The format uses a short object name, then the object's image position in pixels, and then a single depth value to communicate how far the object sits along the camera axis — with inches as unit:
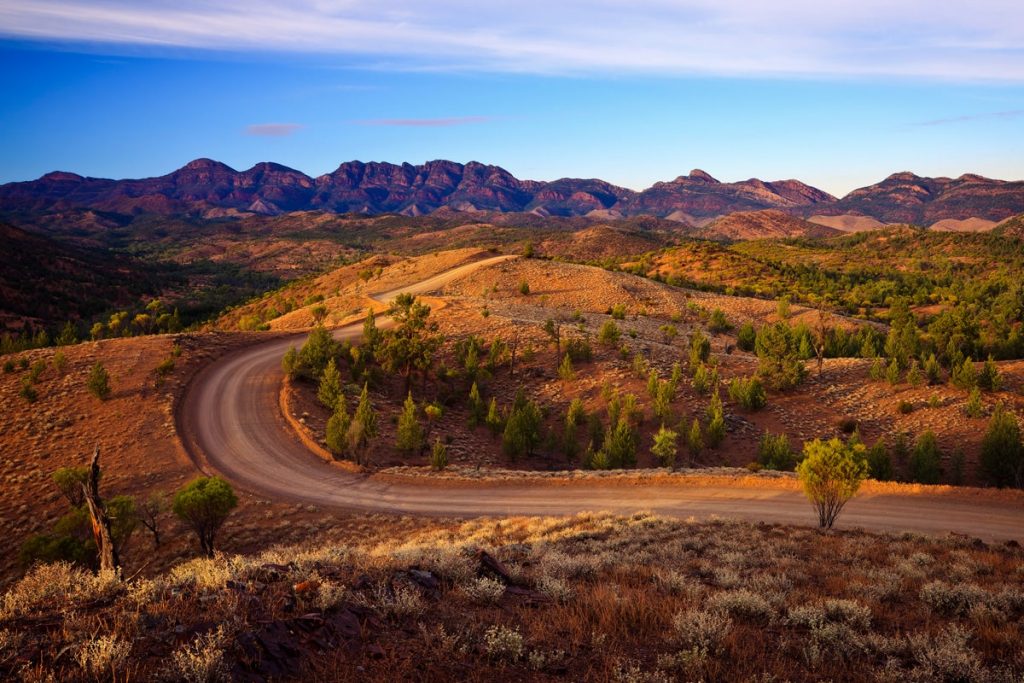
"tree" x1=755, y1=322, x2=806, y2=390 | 1640.0
